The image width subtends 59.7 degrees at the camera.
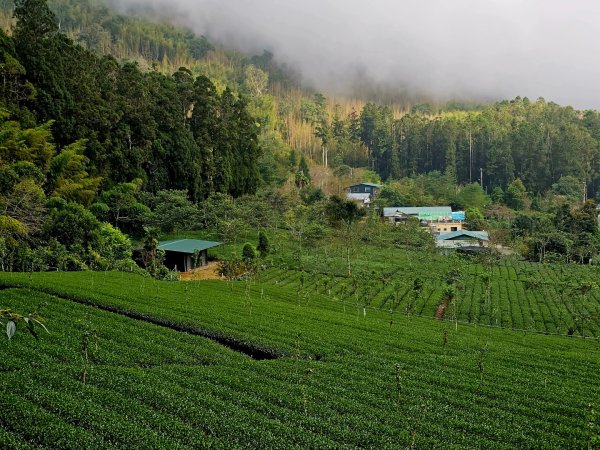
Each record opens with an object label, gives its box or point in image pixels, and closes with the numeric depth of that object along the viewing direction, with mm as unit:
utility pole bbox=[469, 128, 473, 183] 113500
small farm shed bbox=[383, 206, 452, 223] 76812
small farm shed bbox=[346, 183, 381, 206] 90712
